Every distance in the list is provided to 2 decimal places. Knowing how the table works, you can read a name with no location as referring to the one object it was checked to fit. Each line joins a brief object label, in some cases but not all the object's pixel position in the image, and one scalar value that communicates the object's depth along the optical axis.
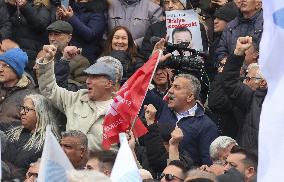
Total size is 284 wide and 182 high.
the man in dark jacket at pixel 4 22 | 25.44
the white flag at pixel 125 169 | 11.25
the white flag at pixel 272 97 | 10.26
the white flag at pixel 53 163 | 10.63
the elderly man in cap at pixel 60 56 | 21.77
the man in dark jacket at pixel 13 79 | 20.91
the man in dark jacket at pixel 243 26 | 23.48
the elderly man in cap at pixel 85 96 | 18.81
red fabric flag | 17.78
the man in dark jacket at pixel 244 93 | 19.53
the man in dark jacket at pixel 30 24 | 25.18
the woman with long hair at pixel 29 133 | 18.61
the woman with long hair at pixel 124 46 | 23.31
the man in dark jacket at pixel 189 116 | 19.73
